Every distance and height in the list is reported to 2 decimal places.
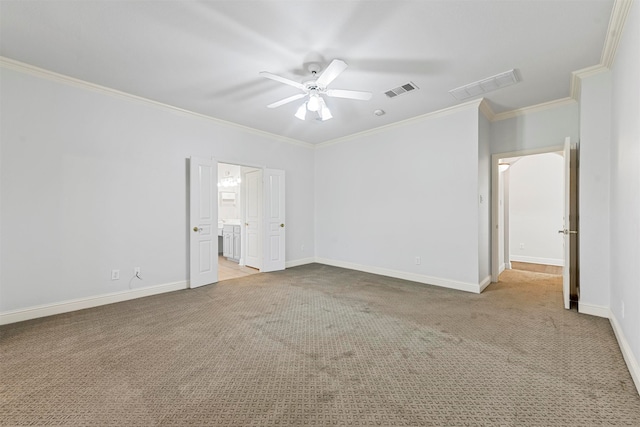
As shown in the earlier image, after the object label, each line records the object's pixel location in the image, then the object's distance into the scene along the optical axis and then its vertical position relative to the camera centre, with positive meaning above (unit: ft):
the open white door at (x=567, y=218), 11.23 -0.21
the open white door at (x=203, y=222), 14.49 -0.47
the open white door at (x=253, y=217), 18.83 -0.29
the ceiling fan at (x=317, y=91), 8.80 +4.40
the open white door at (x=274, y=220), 18.22 -0.47
